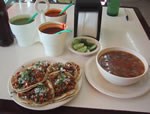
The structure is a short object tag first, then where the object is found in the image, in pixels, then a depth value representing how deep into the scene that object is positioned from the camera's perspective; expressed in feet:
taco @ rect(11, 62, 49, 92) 2.22
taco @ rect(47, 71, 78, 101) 2.18
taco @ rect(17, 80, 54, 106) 2.07
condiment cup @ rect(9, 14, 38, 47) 3.02
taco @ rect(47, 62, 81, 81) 2.51
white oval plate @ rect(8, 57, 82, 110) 2.04
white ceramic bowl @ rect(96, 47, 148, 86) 2.23
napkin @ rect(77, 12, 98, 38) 3.26
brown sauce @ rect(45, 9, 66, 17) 3.69
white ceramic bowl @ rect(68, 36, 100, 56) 3.01
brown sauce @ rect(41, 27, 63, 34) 3.02
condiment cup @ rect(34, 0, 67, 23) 3.44
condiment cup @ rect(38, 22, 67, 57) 2.80
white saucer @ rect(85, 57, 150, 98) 2.30
